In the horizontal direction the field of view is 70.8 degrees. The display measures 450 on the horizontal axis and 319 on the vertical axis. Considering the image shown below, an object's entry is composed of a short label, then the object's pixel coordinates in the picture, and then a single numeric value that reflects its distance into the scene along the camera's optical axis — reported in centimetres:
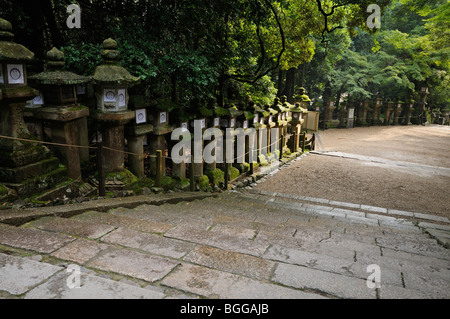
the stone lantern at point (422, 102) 2916
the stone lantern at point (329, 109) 2576
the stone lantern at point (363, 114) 2772
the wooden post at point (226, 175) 855
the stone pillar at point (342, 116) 2716
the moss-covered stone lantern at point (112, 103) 514
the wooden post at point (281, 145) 1352
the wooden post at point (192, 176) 693
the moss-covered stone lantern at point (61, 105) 485
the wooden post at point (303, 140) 1610
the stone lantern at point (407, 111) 2945
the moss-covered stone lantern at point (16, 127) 421
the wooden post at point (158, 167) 596
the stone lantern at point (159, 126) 642
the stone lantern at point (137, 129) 590
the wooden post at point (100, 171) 508
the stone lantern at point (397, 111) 2933
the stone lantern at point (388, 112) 2863
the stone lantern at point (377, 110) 2802
